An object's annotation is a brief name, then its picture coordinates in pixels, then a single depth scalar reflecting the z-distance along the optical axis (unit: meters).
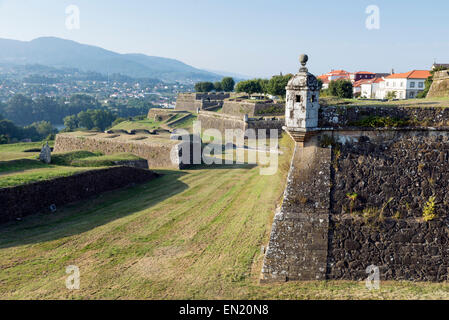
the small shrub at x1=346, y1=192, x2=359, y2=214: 9.61
